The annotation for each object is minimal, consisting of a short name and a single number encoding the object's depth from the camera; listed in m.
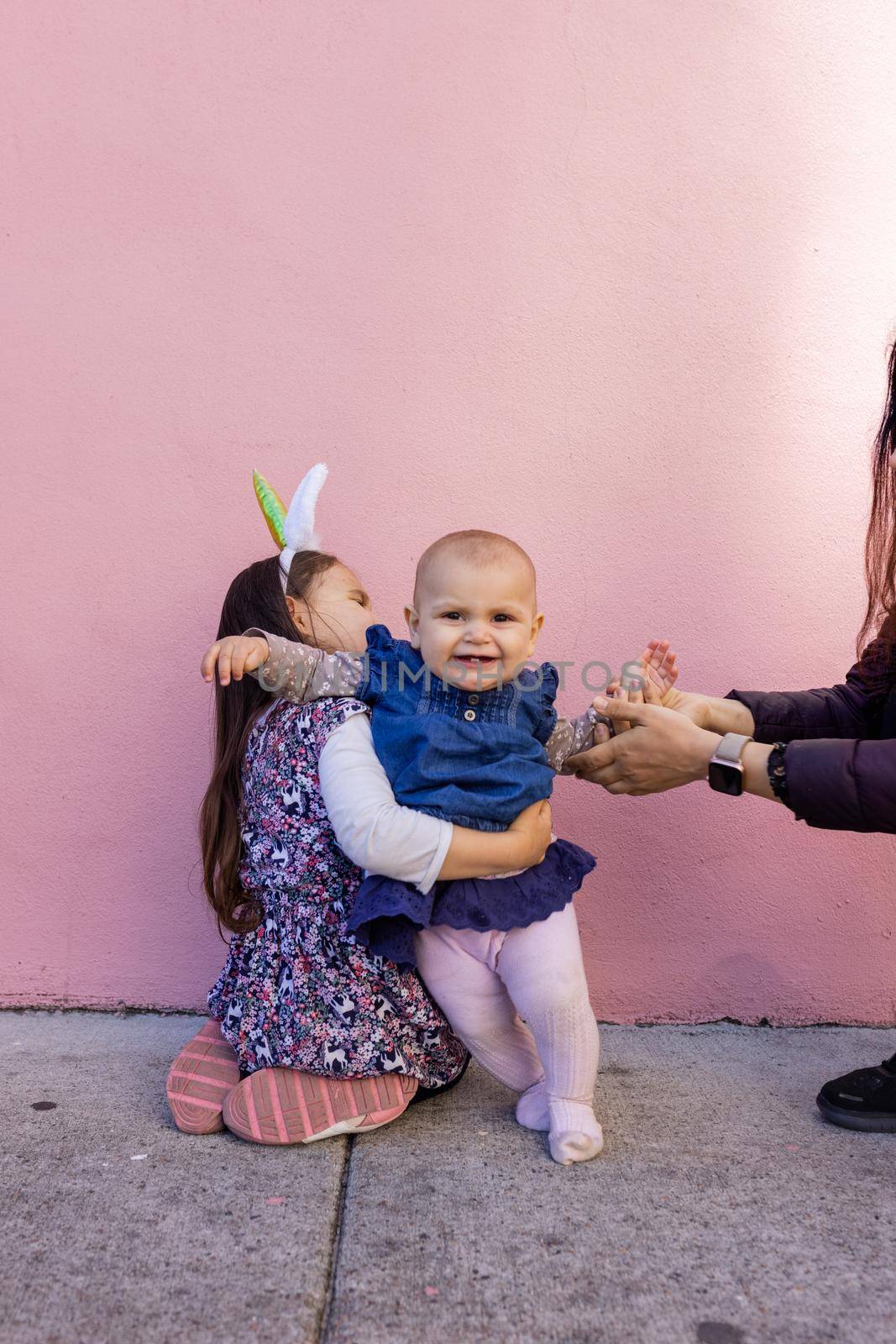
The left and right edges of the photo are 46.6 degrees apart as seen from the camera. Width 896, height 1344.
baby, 1.76
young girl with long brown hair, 1.78
